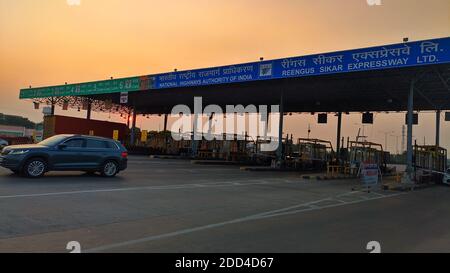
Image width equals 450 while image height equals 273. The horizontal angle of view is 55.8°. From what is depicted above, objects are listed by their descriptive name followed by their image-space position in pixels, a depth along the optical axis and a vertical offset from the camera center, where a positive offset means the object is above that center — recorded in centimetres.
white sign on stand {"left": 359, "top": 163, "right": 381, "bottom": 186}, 1775 -102
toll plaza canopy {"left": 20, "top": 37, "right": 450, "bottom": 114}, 2158 +452
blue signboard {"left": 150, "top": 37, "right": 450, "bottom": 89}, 2020 +480
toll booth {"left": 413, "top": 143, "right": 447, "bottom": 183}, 2713 -67
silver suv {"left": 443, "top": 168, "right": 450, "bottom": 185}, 2714 -162
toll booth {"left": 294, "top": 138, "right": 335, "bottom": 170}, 3606 -48
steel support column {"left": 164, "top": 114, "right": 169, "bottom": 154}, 4601 +170
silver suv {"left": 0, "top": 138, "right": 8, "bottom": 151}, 3921 -30
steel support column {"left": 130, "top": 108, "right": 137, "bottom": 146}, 4416 +102
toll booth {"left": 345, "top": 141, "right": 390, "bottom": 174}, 2918 -36
